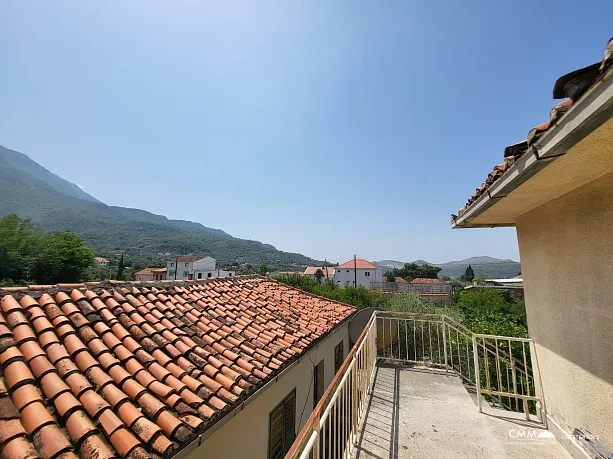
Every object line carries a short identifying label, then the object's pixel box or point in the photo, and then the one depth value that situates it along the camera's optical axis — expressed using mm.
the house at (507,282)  22797
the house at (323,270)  71562
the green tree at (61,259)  38594
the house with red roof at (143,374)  2150
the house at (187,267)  60625
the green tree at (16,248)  37719
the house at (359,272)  67312
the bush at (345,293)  16148
